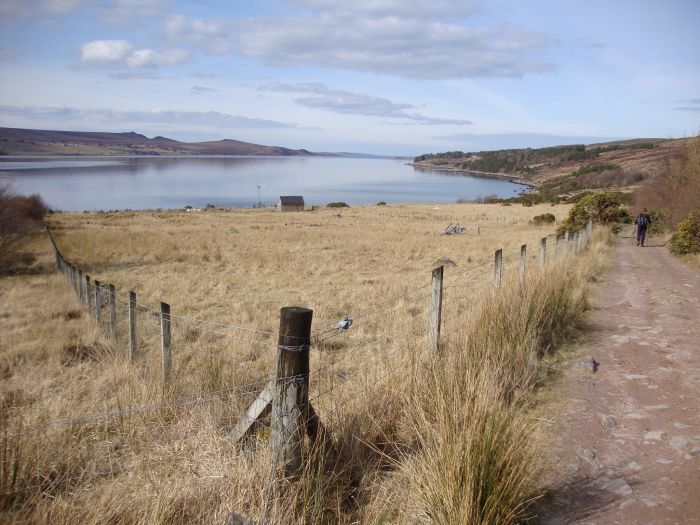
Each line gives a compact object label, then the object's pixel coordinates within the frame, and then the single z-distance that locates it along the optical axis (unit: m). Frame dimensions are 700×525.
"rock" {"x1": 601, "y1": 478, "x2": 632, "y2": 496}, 3.70
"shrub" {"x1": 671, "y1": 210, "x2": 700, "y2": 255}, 19.14
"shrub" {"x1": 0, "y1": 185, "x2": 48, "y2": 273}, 22.28
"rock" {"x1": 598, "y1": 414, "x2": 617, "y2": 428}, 4.79
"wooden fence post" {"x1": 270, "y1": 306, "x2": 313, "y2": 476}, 3.20
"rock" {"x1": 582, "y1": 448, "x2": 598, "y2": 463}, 4.16
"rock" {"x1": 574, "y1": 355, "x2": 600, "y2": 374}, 6.29
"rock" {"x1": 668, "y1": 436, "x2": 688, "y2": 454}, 4.30
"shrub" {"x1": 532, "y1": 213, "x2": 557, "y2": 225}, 41.97
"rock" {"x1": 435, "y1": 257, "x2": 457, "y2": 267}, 21.31
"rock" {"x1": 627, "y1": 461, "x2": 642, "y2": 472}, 4.02
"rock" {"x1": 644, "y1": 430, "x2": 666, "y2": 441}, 4.51
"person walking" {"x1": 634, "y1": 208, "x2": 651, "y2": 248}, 23.03
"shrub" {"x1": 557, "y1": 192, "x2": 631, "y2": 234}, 30.66
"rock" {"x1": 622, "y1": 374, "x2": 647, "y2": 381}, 6.03
